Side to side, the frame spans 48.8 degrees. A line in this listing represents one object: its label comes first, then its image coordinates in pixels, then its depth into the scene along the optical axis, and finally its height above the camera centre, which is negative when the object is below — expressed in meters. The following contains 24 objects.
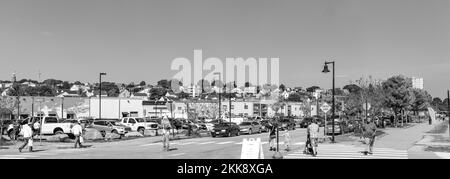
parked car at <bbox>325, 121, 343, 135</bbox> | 41.23 -2.49
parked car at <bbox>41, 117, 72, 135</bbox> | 39.06 -2.24
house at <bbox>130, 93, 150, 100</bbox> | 138.98 +1.17
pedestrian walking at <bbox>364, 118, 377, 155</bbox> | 21.19 -1.46
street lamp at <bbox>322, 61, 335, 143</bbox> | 31.66 +1.88
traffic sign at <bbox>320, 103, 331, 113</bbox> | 31.41 -0.51
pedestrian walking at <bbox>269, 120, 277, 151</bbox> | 24.09 -1.76
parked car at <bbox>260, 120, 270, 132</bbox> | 51.92 -3.00
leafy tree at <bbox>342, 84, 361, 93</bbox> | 54.17 +1.27
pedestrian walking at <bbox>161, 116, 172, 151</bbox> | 25.92 -1.96
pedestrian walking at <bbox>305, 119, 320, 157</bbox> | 21.16 -1.50
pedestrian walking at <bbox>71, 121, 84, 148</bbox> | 28.39 -1.98
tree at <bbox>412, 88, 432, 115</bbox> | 86.66 -0.17
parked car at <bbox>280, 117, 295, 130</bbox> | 57.88 -2.96
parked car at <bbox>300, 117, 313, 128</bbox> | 63.84 -3.12
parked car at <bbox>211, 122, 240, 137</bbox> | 40.81 -2.57
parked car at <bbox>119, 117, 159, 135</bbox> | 48.16 -2.48
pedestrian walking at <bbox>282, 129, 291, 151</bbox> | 24.56 -2.00
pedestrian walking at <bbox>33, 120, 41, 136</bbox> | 37.00 -2.20
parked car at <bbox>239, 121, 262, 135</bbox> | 46.12 -2.73
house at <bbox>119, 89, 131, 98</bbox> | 129.49 +1.22
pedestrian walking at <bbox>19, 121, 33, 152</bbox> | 25.84 -1.91
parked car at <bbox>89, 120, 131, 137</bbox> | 41.69 -2.44
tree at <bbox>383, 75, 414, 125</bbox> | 63.44 +0.72
